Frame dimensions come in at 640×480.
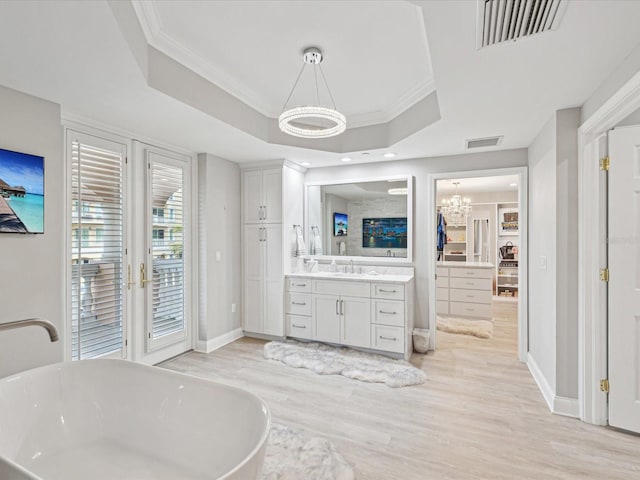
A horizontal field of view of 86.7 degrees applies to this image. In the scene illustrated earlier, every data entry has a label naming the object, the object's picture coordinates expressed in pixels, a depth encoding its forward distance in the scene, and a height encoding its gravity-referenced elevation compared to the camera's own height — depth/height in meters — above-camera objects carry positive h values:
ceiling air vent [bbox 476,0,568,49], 1.47 +1.01
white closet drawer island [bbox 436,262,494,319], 5.40 -0.85
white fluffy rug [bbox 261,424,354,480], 1.93 -1.35
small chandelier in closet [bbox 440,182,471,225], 6.85 +0.59
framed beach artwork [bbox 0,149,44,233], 2.23 +0.32
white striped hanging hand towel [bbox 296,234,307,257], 4.60 -0.12
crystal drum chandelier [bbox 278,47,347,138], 2.39 +0.89
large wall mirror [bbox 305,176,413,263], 4.28 +0.26
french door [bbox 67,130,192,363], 2.90 -0.11
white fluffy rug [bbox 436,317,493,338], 4.72 -1.31
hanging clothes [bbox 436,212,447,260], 6.96 +0.11
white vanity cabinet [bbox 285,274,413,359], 3.75 -0.88
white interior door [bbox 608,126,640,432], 2.32 -0.28
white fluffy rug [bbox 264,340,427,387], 3.25 -1.33
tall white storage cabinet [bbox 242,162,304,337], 4.40 -0.05
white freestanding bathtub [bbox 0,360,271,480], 1.83 -1.09
